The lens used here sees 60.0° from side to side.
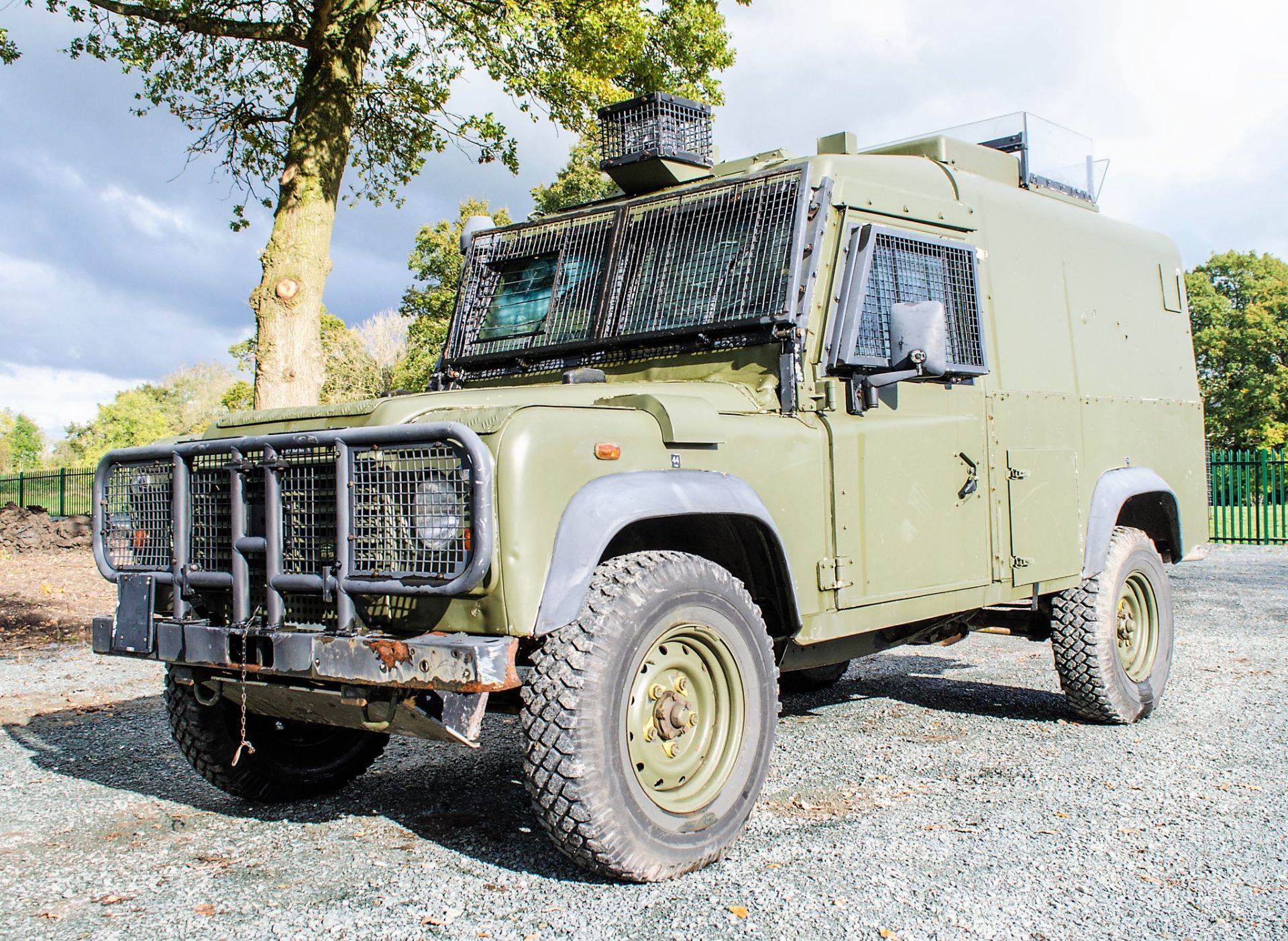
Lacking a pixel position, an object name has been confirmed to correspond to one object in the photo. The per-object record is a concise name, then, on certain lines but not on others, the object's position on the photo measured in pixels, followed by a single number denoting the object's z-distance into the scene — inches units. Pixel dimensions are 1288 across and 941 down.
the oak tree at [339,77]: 438.9
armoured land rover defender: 138.2
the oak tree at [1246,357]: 1599.4
